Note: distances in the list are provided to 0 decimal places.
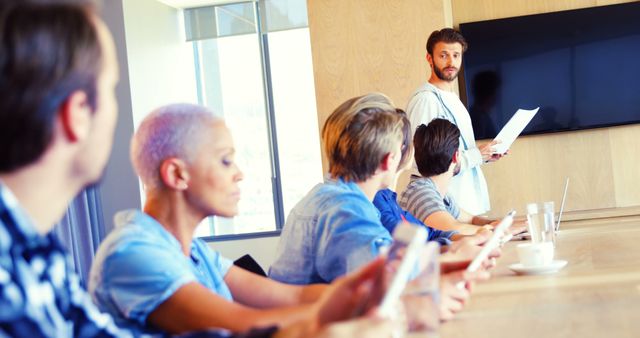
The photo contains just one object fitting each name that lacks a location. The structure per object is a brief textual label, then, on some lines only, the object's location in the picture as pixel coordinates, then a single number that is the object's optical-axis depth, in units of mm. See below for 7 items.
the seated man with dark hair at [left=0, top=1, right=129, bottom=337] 912
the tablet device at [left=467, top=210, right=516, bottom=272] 1761
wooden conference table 1477
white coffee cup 2285
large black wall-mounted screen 5762
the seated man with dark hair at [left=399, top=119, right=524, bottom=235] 3607
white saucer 2225
